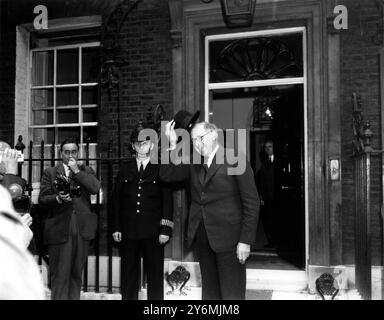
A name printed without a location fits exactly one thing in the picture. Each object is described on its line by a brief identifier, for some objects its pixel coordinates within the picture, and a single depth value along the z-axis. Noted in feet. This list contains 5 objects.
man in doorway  25.02
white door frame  17.88
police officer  13.17
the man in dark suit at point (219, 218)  11.43
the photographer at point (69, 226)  13.37
